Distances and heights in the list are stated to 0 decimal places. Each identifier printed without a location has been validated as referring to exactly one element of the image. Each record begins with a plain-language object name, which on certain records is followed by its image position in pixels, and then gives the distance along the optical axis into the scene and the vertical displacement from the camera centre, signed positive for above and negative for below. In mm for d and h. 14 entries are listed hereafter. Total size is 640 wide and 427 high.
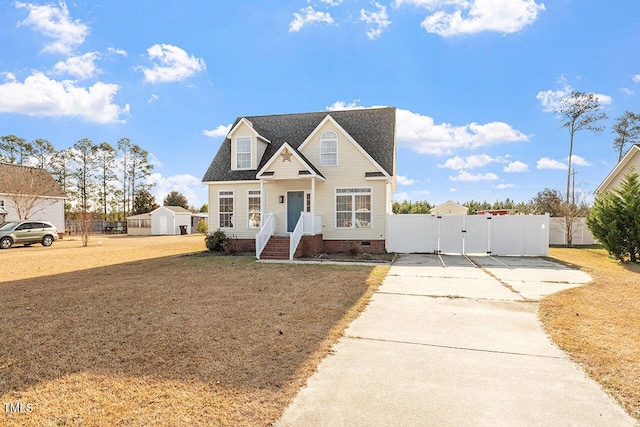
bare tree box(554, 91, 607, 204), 31125 +9299
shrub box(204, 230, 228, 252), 17719 -1487
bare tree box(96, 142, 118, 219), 48303 +5917
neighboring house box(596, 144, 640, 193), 18984 +2705
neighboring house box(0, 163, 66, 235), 29125 +1515
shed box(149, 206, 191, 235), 41188 -1032
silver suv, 21591 -1394
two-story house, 16391 +1397
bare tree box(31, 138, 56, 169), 44719 +8139
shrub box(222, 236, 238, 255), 16922 -1724
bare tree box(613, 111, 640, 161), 34719 +8512
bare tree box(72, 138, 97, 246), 46969 +5963
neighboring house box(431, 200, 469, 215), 46125 +622
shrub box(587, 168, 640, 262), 13469 -323
